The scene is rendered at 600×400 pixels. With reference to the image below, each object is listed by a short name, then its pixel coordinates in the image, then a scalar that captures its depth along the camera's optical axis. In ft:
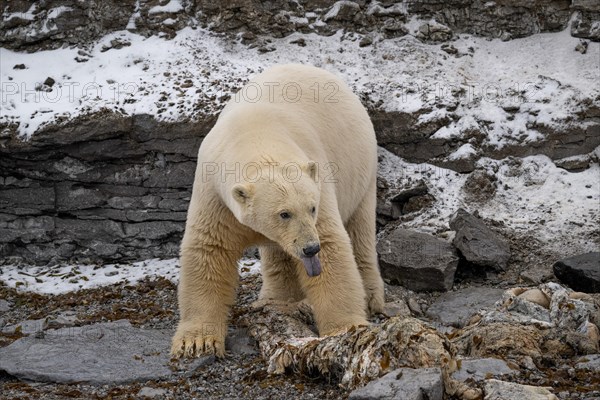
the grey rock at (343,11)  85.30
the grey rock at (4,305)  63.54
